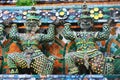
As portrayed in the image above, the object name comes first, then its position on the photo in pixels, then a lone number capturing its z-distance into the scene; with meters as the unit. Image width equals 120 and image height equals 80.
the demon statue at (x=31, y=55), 5.36
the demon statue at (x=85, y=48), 5.30
